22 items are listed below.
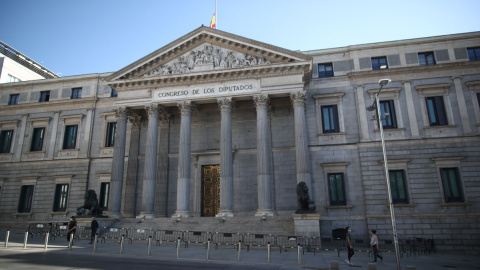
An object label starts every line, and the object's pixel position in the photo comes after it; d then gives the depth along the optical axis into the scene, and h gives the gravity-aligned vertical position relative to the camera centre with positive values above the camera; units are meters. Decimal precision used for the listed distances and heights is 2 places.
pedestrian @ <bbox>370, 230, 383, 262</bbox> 16.27 -1.74
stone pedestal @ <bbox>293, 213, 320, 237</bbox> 21.17 -0.92
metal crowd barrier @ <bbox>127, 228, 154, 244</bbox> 23.15 -1.44
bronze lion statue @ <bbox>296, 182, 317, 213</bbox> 22.00 +0.61
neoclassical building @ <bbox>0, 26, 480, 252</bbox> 25.88 +6.02
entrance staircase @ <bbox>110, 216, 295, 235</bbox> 22.41 -0.86
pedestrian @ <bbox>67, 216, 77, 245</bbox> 19.11 -0.68
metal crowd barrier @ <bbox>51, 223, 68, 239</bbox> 24.53 -1.32
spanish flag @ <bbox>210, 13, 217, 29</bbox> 34.31 +19.03
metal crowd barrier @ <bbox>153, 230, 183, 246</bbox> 22.18 -1.57
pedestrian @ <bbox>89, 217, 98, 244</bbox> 20.61 -0.80
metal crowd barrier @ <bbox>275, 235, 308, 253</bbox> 20.03 -1.83
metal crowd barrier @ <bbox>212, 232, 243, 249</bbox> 21.04 -1.65
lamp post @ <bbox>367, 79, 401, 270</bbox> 12.88 +4.56
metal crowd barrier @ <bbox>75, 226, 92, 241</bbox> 23.90 -1.29
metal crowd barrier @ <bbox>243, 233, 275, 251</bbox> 20.57 -1.77
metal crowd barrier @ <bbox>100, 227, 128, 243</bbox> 23.40 -1.39
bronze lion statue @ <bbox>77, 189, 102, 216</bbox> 25.44 +0.66
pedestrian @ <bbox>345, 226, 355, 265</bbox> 15.05 -1.82
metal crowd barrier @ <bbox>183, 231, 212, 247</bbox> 21.91 -1.61
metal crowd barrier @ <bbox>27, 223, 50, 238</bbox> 26.70 -1.14
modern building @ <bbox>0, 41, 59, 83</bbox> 42.56 +19.92
